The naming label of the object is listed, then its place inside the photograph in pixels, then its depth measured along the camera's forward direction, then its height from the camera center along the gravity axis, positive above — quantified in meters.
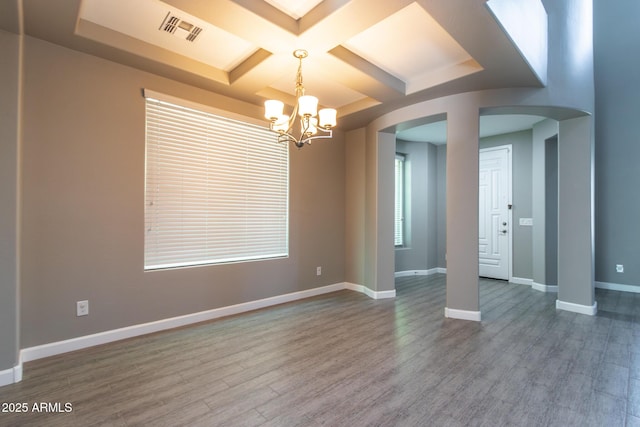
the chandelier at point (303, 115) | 2.46 +0.86
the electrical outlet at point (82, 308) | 2.68 -0.82
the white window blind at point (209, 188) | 3.15 +0.33
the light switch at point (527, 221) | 5.27 -0.08
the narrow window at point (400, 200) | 6.21 +0.34
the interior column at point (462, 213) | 3.47 +0.04
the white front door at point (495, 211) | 5.57 +0.11
